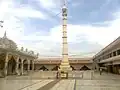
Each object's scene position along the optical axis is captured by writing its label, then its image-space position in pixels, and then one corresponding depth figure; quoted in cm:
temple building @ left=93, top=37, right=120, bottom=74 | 1739
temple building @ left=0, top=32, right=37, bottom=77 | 1664
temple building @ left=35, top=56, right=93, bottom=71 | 3229
